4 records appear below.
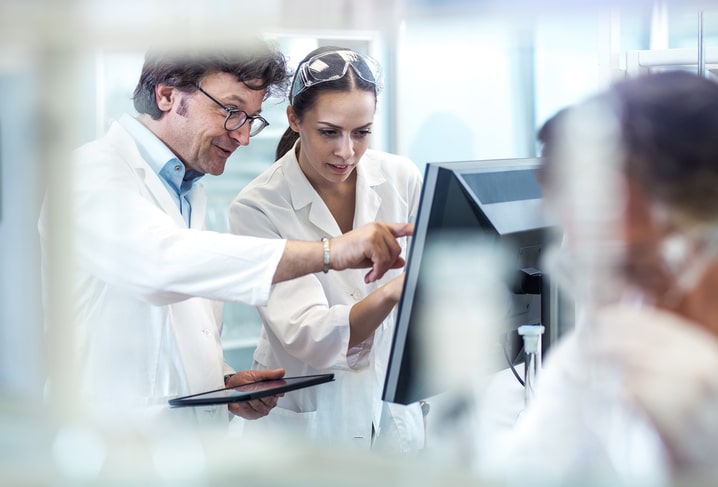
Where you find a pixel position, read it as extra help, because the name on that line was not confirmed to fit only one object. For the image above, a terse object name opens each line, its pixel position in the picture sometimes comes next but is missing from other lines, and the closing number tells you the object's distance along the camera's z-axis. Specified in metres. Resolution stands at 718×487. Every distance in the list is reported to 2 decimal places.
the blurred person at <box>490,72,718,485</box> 2.23
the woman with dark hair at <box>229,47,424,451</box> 3.53
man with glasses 2.78
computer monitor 2.89
